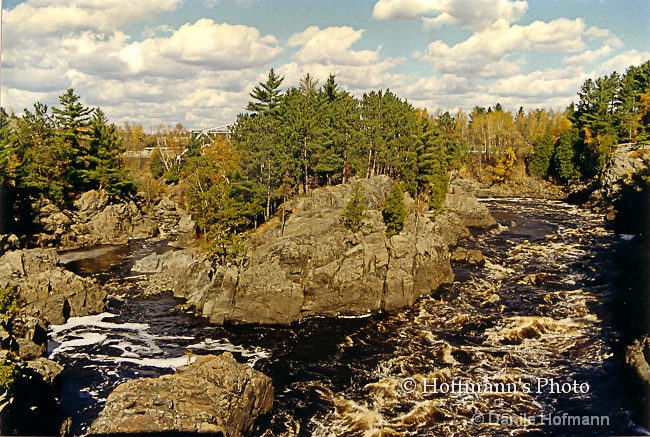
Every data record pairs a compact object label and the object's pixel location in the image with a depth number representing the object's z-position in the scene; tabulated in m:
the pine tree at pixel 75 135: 86.62
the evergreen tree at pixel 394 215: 59.56
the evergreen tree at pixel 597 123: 114.24
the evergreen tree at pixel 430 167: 82.94
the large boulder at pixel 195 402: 24.16
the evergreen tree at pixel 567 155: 126.06
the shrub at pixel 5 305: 29.81
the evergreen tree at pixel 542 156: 135.88
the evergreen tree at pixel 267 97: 78.67
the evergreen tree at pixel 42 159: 79.88
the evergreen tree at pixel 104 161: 88.12
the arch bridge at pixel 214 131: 132.50
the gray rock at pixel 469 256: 65.38
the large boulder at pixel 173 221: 81.56
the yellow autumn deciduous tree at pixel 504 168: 138.25
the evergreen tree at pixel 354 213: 56.84
